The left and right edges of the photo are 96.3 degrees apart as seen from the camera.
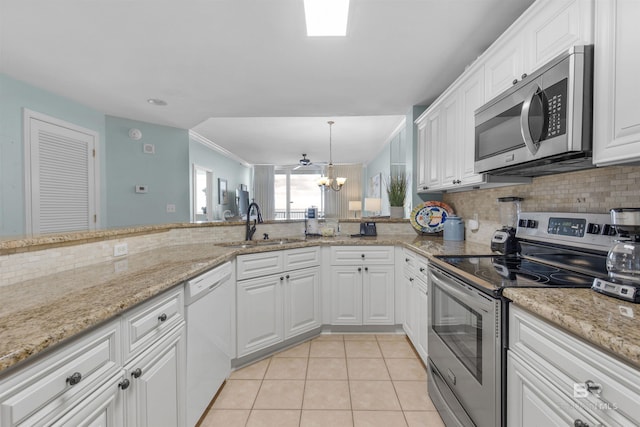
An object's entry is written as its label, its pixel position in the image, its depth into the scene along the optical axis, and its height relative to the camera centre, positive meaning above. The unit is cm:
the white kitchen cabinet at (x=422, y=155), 286 +56
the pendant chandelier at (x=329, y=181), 631 +62
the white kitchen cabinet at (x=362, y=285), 270 -72
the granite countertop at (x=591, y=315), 66 -29
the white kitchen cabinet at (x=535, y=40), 115 +80
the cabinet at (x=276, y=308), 217 -82
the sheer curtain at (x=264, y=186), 941 +75
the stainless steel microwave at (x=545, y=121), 111 +40
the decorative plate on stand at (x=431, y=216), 297 -7
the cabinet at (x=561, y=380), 67 -48
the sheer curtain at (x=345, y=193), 945 +52
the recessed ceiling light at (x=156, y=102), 315 +120
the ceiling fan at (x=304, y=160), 728 +124
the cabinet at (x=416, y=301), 211 -74
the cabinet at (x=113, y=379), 67 -51
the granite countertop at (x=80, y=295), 70 -31
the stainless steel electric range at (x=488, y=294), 113 -40
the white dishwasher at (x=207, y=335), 147 -75
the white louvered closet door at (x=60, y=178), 293 +34
